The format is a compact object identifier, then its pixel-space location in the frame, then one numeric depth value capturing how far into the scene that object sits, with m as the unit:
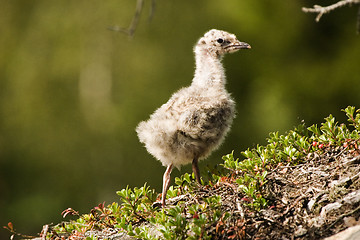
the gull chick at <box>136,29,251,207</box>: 8.28
